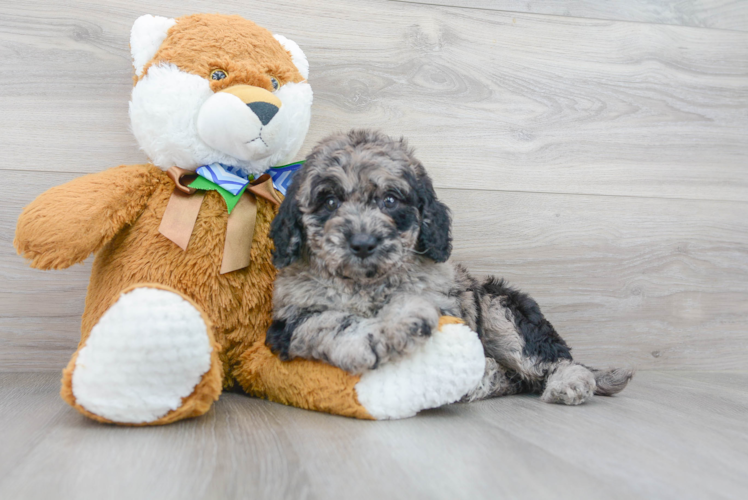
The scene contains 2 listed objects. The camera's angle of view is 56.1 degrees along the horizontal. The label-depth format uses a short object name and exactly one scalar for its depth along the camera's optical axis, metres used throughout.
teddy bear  0.59
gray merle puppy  0.59
